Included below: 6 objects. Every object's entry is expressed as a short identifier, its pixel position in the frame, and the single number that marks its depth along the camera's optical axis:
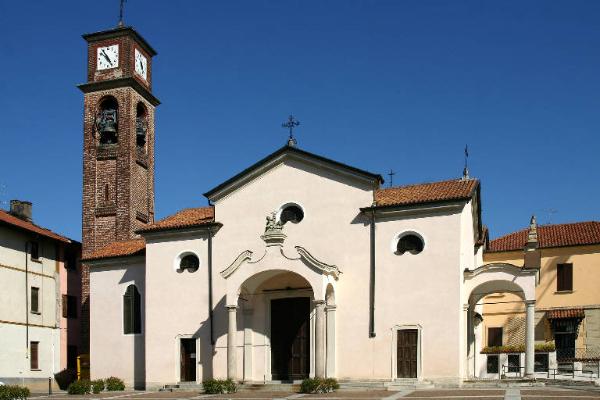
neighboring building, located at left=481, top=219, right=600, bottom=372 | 35.31
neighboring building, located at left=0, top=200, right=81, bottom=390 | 35.22
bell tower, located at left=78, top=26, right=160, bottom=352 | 36.50
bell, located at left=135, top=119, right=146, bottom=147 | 38.34
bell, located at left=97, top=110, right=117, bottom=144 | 37.50
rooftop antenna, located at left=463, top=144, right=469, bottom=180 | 33.82
